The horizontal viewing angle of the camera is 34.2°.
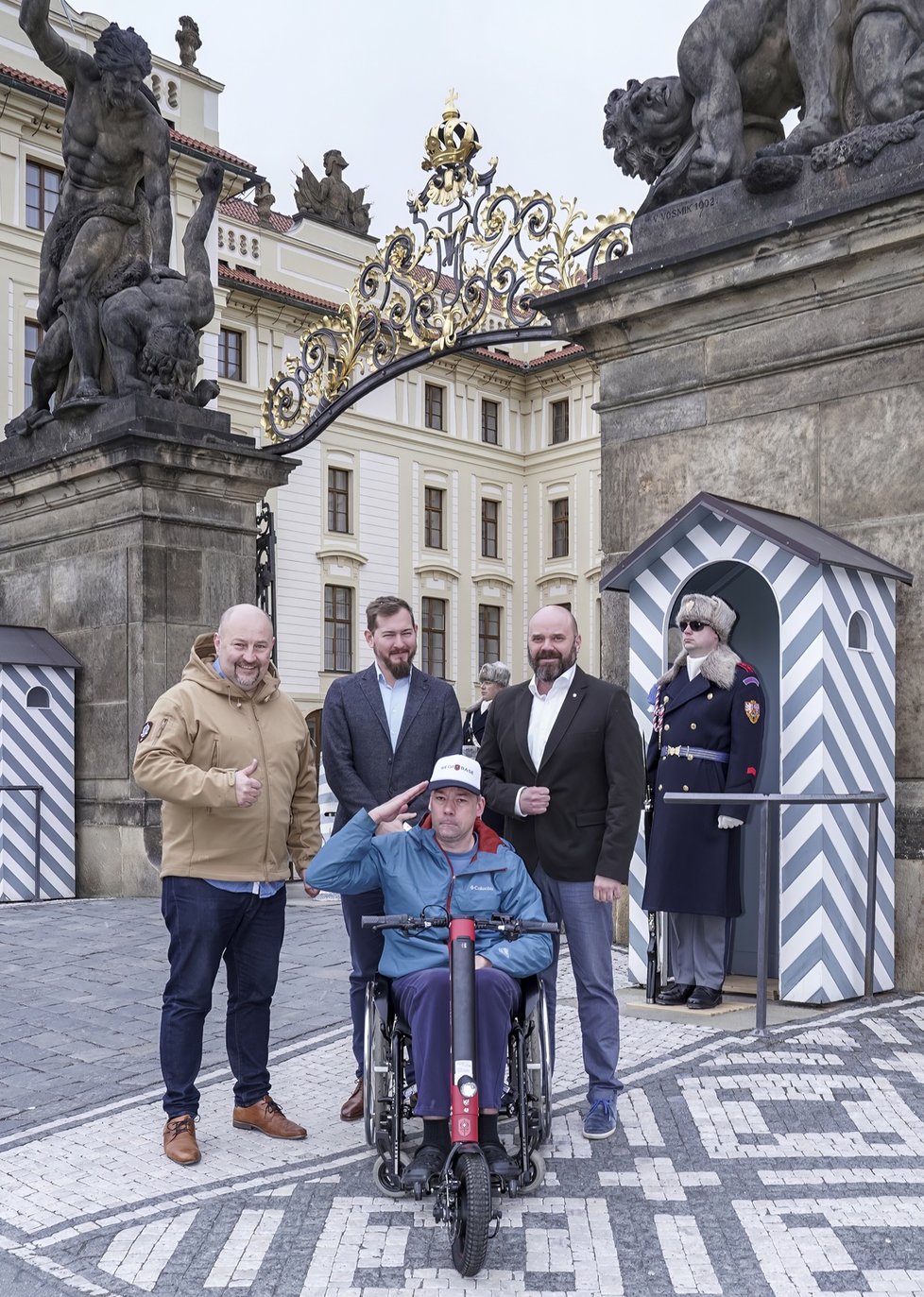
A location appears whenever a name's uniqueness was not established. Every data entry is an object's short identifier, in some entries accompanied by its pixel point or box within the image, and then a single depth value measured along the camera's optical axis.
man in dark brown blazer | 4.83
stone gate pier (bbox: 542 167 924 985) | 7.02
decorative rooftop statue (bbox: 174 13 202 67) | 32.72
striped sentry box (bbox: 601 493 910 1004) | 6.48
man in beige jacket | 4.68
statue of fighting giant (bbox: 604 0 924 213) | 7.30
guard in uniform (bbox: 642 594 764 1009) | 6.46
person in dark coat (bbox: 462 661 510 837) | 10.82
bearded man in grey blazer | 5.14
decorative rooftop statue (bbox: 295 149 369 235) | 35.84
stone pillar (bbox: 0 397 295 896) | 11.43
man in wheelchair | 4.09
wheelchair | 4.16
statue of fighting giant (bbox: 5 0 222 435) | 11.65
